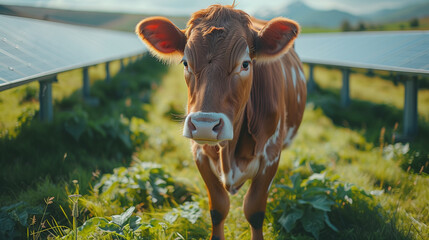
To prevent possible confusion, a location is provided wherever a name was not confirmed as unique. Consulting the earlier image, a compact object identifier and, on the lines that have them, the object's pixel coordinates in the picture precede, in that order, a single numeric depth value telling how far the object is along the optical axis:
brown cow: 1.77
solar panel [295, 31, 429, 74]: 3.59
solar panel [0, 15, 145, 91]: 2.97
